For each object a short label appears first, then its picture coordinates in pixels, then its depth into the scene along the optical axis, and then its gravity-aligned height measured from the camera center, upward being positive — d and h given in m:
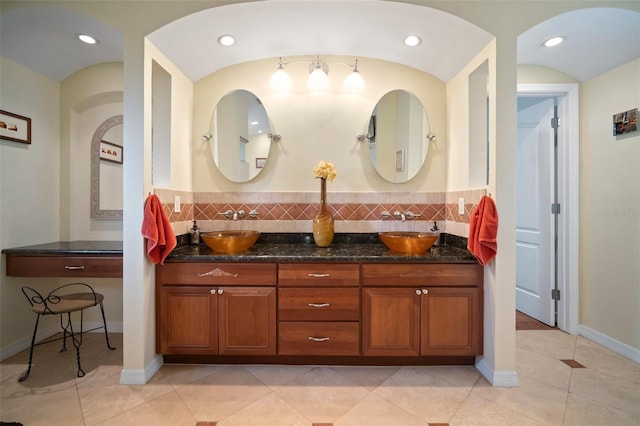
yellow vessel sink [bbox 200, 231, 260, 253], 2.20 -0.22
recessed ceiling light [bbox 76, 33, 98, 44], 2.21 +1.27
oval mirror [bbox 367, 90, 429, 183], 2.63 +0.63
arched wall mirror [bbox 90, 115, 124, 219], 2.79 +0.35
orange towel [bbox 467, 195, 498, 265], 1.92 -0.12
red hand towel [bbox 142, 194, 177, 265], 1.95 -0.12
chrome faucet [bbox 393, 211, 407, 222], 2.63 -0.04
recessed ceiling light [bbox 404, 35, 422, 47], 2.23 +1.25
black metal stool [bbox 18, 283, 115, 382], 2.06 -0.64
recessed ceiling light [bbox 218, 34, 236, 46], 2.24 +1.26
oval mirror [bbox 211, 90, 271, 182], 2.66 +0.66
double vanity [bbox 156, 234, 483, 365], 2.09 -0.62
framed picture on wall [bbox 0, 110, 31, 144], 2.28 +0.66
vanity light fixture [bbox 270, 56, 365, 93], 2.55 +1.10
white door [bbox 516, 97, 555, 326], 2.91 +0.00
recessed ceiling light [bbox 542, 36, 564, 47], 2.21 +1.23
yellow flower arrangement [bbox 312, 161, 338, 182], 2.40 +0.32
